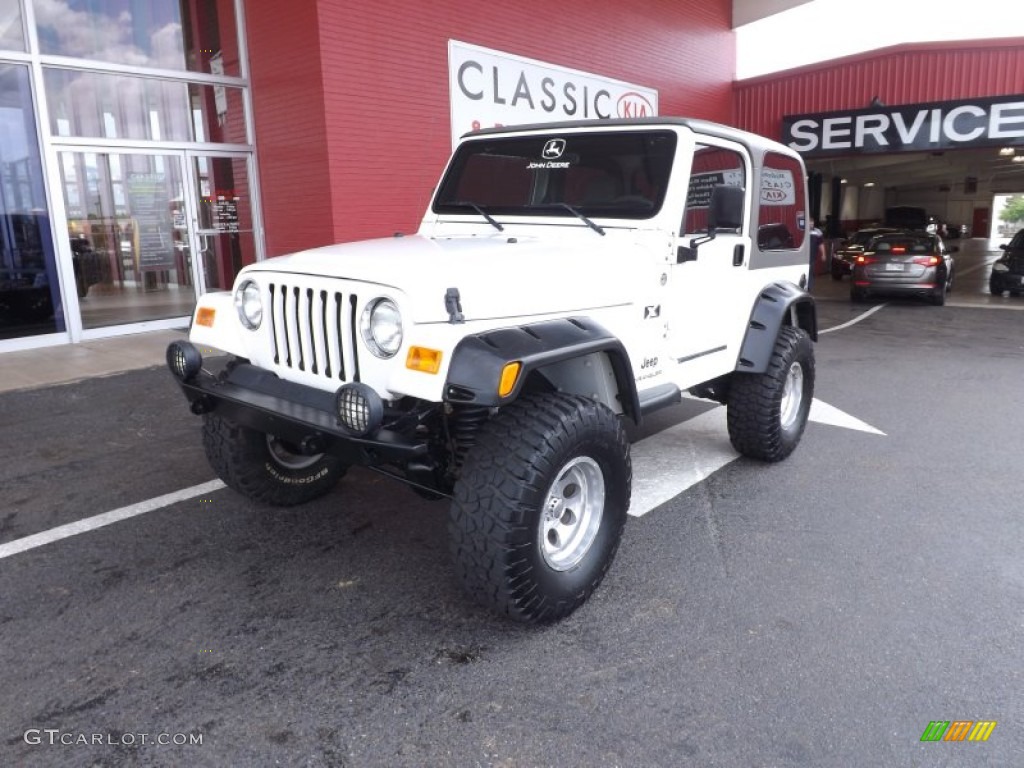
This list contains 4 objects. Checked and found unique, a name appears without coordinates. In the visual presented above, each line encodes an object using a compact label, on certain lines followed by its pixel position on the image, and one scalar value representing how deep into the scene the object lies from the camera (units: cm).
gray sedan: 1386
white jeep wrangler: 268
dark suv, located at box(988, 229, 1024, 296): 1533
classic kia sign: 1123
